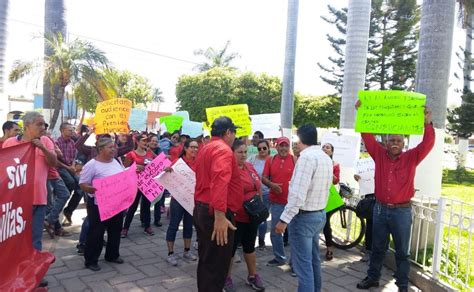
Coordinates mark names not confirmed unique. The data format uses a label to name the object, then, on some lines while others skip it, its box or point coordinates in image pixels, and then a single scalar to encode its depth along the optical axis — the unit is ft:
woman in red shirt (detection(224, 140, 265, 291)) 14.03
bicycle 20.16
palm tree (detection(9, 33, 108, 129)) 32.32
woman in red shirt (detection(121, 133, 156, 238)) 19.94
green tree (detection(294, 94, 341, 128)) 103.96
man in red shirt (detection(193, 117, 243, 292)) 10.67
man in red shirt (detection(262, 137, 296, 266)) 16.81
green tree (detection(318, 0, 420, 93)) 95.09
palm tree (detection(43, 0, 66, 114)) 35.76
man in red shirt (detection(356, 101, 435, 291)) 13.83
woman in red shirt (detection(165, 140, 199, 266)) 17.04
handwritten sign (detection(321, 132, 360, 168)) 22.63
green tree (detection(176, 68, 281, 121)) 93.50
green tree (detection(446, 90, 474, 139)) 63.16
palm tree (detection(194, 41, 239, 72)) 130.31
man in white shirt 11.84
